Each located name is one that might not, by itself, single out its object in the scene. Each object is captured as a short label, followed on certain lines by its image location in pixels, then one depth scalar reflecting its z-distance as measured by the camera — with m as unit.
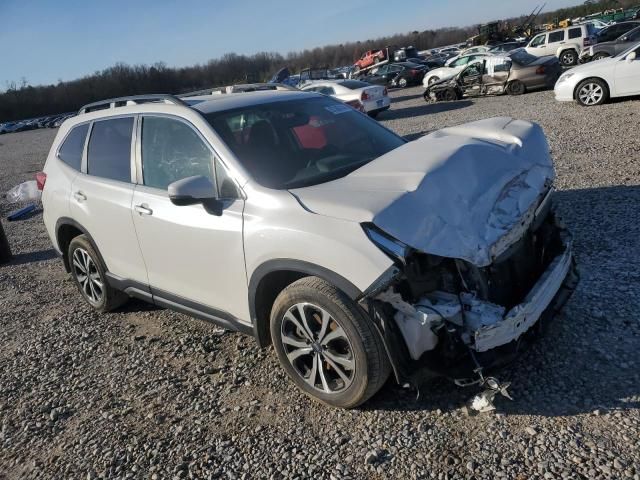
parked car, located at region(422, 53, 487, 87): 23.55
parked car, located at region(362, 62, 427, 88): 30.78
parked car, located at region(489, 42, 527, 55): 30.27
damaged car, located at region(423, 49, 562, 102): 17.50
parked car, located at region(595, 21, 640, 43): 26.56
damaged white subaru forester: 2.68
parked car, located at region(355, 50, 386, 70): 43.02
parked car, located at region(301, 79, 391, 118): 16.80
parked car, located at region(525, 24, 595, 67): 25.25
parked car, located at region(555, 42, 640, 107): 11.78
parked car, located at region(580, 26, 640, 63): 20.98
